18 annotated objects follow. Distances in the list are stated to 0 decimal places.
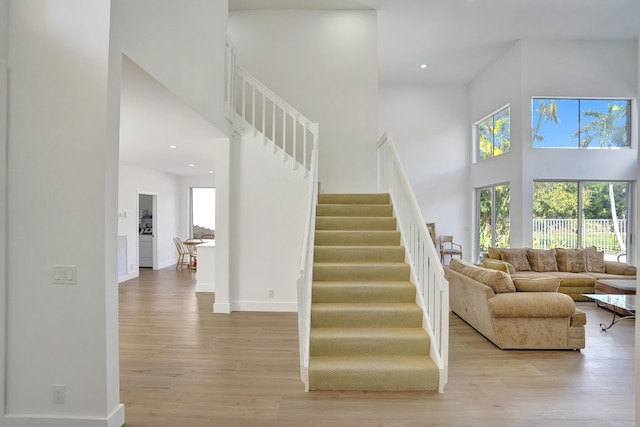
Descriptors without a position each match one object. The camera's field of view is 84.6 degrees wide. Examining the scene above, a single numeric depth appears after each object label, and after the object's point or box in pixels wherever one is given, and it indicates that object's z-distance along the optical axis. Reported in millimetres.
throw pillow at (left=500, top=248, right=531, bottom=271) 6578
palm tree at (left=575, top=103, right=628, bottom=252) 7570
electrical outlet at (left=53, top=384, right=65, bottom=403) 2303
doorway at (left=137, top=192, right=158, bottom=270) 9266
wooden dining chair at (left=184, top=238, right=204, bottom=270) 9336
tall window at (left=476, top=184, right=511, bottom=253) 8438
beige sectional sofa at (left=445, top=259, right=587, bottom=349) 3750
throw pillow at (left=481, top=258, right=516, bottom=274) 4449
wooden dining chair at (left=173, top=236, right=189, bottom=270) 9561
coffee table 4172
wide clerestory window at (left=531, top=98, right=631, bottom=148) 7609
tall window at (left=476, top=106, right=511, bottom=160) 8352
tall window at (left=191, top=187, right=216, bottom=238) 10766
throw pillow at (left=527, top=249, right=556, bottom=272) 6531
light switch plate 2279
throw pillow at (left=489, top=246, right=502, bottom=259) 6758
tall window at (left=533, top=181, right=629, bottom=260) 7555
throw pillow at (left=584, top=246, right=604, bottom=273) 6457
